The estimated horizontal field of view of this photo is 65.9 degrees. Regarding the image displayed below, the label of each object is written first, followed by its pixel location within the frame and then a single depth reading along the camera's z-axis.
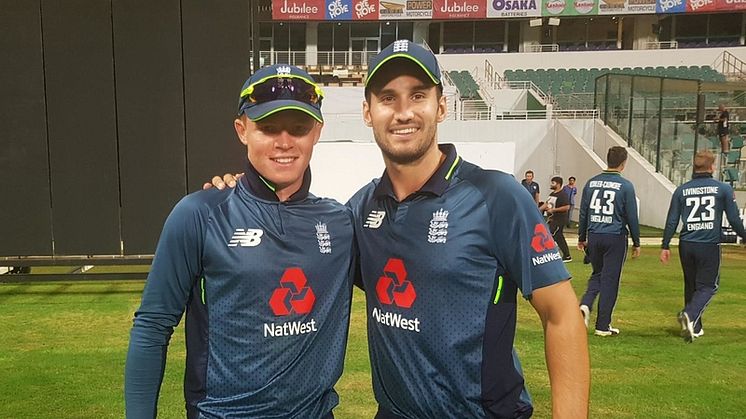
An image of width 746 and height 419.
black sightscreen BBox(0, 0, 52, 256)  7.78
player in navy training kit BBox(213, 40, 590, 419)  1.91
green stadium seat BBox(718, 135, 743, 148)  19.16
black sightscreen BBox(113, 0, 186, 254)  7.84
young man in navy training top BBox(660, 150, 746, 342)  6.60
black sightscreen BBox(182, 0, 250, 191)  7.75
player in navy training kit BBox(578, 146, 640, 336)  6.75
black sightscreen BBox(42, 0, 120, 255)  7.82
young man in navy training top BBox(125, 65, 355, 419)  1.96
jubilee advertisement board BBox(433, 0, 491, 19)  31.58
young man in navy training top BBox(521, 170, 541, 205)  14.38
